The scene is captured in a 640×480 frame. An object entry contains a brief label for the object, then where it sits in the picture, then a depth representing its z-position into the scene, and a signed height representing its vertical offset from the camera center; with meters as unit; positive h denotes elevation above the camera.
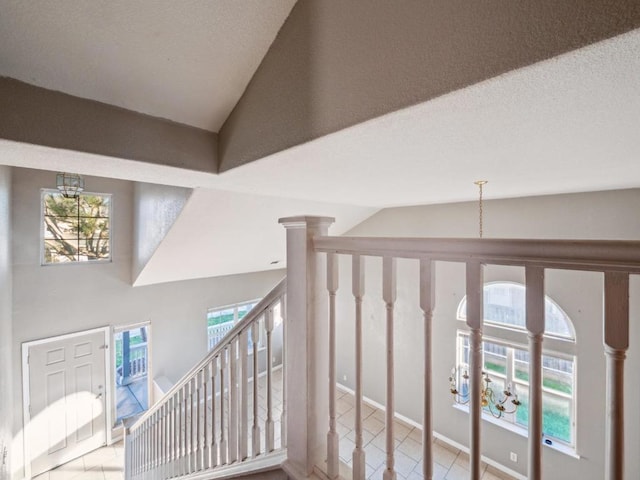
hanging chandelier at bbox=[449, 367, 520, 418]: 3.60 -2.13
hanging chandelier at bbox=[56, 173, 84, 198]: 3.21 +0.69
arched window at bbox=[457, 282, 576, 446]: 3.21 -1.50
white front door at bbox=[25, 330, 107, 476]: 3.64 -2.18
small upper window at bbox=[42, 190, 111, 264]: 3.76 +0.19
